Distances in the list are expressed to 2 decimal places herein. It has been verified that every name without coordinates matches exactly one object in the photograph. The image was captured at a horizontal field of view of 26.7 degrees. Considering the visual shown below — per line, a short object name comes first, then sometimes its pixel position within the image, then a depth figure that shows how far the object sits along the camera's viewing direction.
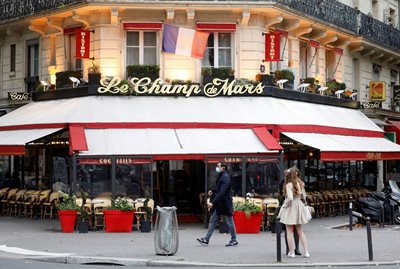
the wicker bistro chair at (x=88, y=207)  22.78
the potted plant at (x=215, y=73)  26.48
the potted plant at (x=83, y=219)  22.27
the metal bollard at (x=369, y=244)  15.84
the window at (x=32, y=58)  30.47
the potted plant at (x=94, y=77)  25.92
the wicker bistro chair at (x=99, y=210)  22.91
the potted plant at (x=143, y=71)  26.23
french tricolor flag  26.20
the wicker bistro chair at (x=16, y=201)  28.20
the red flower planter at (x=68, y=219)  22.38
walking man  18.70
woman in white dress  16.39
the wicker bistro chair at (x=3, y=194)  29.19
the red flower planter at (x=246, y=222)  22.33
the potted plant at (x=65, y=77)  27.20
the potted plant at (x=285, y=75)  27.72
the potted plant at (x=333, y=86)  31.02
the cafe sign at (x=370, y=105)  34.84
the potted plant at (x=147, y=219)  22.55
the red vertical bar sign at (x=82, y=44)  26.25
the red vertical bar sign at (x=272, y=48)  27.00
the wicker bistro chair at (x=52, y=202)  26.50
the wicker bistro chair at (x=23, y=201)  27.67
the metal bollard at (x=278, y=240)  15.64
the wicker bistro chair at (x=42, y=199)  26.95
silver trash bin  16.69
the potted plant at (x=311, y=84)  29.59
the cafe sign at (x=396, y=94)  38.22
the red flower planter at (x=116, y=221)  22.55
